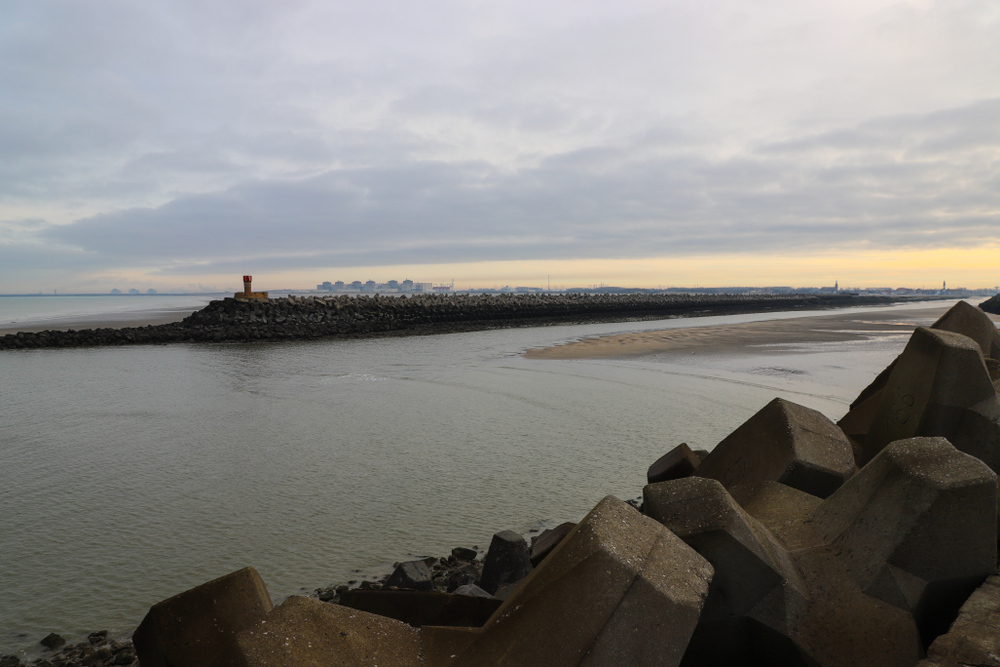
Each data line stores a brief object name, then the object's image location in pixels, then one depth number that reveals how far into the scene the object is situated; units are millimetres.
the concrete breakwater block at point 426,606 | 2787
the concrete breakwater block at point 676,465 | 4293
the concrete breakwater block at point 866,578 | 2275
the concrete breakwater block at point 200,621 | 2383
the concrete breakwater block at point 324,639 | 1780
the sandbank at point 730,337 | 18562
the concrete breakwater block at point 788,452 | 3371
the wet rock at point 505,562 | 3730
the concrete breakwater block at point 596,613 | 1851
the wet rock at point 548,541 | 3568
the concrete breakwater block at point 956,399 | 3477
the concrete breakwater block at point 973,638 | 1877
